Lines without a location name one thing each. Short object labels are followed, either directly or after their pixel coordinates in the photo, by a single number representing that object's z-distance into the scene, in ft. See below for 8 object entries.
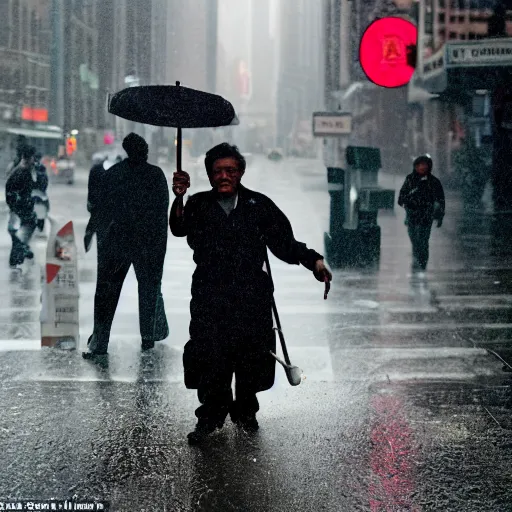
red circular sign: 54.60
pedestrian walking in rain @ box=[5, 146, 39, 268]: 43.50
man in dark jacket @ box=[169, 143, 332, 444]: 17.11
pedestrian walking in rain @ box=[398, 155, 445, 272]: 42.47
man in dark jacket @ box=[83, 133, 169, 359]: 24.52
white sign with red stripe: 24.68
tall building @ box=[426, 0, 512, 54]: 84.74
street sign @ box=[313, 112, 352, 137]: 80.48
